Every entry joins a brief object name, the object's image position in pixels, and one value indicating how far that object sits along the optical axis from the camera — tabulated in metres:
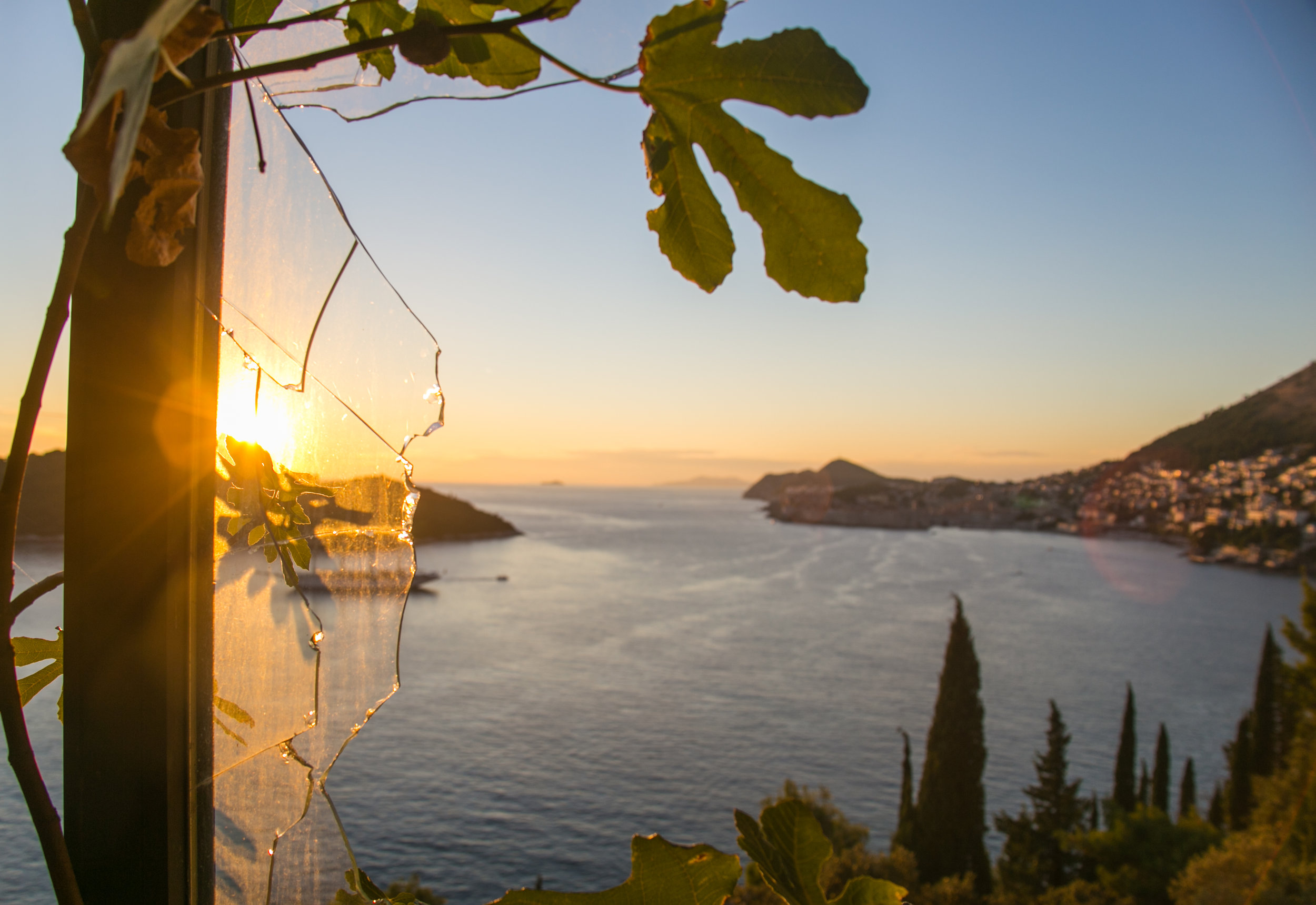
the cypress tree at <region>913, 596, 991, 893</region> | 13.18
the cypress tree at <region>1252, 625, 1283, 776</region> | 14.69
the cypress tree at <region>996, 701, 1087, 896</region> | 14.52
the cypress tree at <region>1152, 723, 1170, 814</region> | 15.70
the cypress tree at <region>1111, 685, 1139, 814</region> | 14.88
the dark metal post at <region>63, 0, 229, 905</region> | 0.28
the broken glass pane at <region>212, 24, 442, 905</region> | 0.35
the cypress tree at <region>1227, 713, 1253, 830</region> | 14.54
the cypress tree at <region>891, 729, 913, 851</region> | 14.97
